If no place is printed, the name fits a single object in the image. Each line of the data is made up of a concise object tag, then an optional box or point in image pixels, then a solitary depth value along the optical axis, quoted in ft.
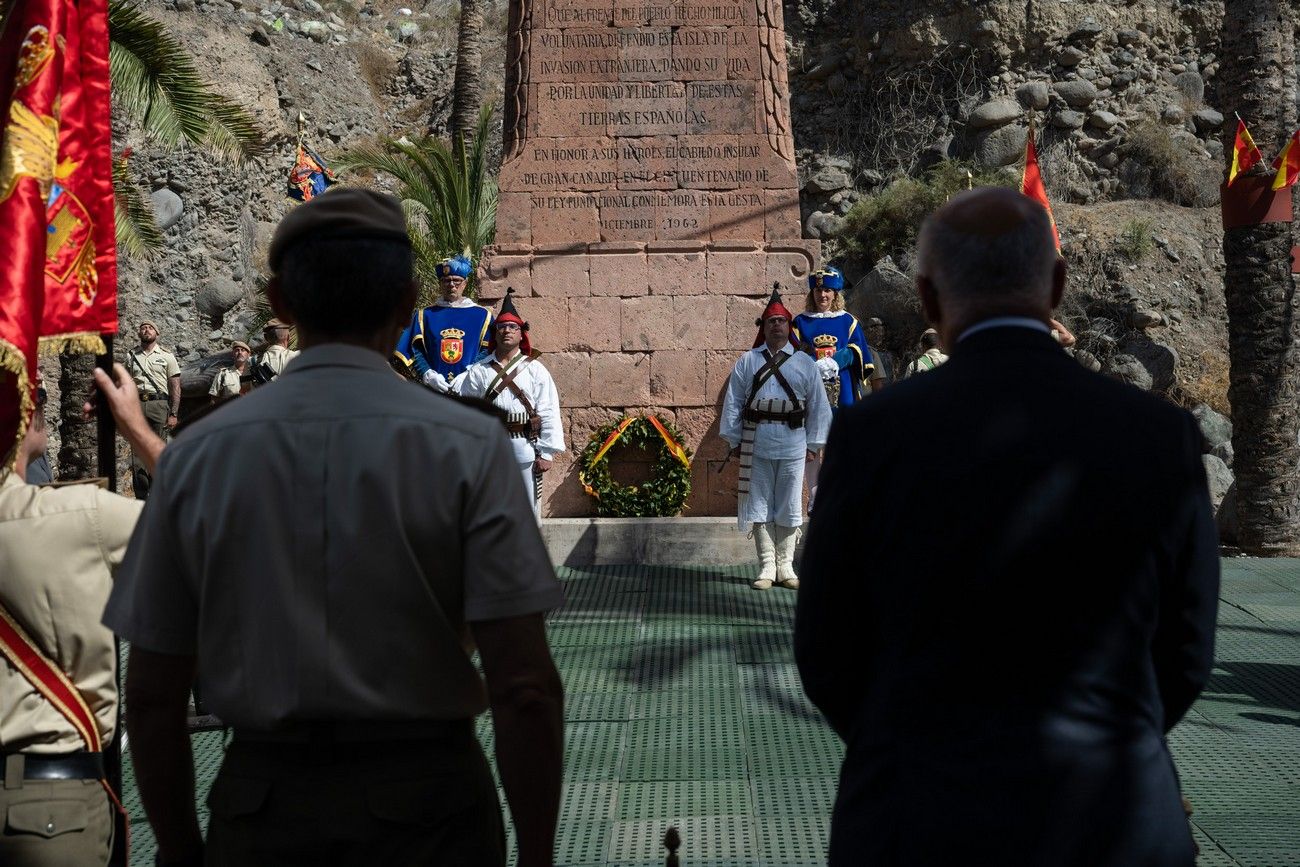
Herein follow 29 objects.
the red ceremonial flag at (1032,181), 34.55
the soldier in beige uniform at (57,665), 9.78
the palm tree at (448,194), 72.69
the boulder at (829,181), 89.35
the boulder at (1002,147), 85.25
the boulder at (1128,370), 72.79
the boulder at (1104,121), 87.51
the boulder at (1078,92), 87.92
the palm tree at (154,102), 40.57
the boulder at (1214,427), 65.98
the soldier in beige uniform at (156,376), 56.75
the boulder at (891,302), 76.54
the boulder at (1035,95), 88.02
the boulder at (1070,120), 87.61
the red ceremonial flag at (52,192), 10.85
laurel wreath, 38.24
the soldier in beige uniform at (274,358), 44.32
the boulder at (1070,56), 88.79
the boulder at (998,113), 86.43
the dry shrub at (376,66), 115.96
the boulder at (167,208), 87.81
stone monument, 40.09
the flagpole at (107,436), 11.36
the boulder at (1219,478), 58.90
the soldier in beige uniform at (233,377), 52.85
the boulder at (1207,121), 89.04
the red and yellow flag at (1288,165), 38.40
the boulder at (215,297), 89.81
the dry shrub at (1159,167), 84.94
